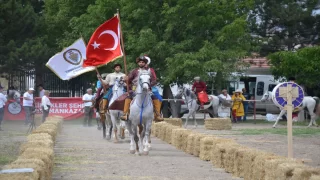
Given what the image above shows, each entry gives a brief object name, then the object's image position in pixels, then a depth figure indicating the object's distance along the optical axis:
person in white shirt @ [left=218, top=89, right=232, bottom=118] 45.53
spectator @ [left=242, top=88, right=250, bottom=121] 46.91
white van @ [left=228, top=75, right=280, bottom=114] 58.59
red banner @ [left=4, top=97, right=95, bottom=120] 46.75
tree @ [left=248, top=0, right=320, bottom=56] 61.19
